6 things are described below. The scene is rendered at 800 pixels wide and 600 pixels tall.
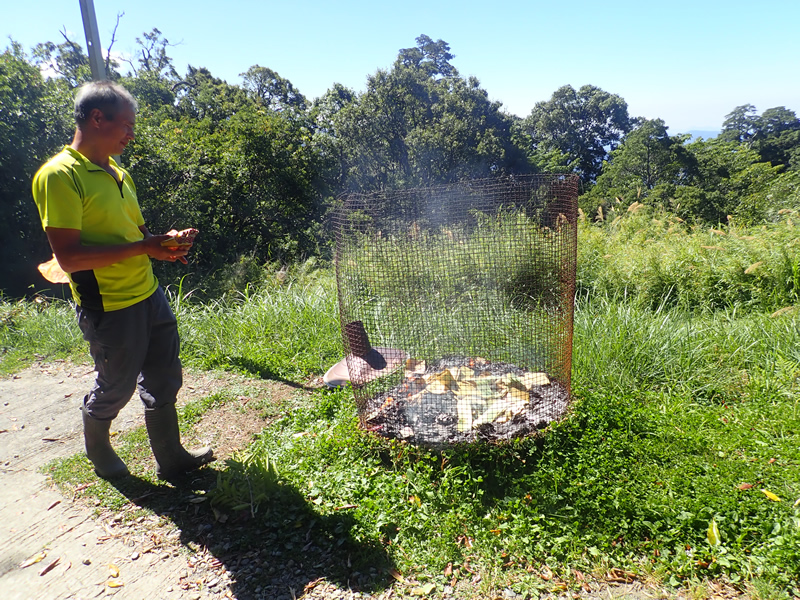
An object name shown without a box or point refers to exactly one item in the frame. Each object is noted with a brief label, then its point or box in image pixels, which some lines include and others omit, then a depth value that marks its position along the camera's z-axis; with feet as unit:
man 6.54
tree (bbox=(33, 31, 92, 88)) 62.18
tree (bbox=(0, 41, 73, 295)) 30.42
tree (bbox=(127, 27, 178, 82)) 73.61
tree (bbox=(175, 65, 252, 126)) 61.57
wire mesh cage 9.18
